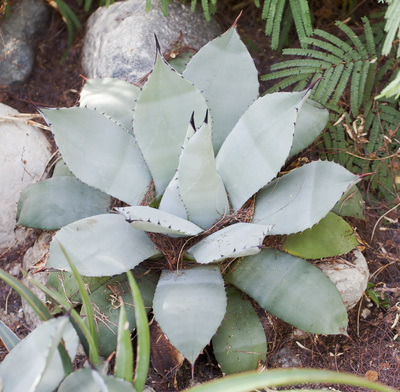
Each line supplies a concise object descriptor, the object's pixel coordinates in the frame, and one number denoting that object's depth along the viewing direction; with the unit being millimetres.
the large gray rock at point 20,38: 2283
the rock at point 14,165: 1887
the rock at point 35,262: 1755
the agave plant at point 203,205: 1324
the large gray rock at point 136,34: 1963
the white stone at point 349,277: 1554
